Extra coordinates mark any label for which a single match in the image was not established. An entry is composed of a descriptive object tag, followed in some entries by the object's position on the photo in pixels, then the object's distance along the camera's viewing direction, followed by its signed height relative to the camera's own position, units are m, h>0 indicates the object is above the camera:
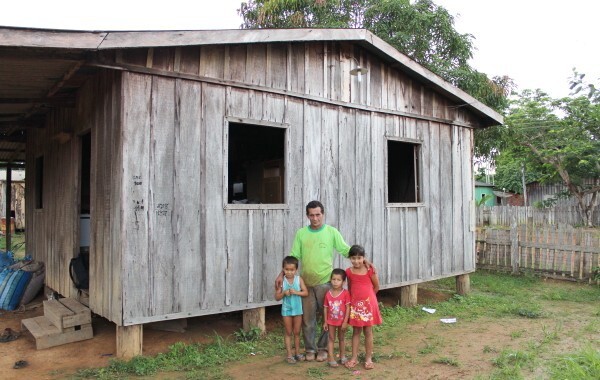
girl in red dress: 4.93 -1.03
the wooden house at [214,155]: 5.13 +0.67
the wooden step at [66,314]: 5.73 -1.43
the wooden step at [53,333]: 5.58 -1.63
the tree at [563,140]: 20.52 +2.82
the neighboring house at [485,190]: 41.34 +0.88
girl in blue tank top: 5.05 -1.12
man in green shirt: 5.19 -0.67
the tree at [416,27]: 15.19 +5.88
